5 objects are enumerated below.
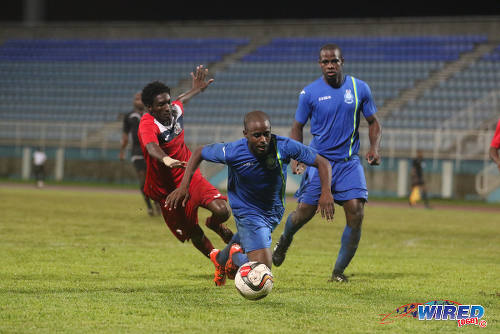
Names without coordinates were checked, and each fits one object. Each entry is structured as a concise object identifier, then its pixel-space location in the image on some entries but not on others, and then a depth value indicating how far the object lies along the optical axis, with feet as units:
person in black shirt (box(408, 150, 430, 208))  160.45
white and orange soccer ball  39.75
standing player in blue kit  52.39
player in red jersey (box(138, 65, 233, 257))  51.72
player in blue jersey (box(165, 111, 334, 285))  41.11
